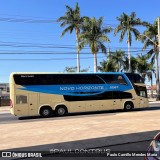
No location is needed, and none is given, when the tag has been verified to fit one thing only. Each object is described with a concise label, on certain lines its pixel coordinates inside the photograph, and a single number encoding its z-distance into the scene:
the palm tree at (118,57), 36.51
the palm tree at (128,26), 29.08
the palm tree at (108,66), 35.72
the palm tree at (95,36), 26.28
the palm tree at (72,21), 29.28
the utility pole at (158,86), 28.58
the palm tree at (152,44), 28.41
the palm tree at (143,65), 38.00
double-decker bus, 13.79
